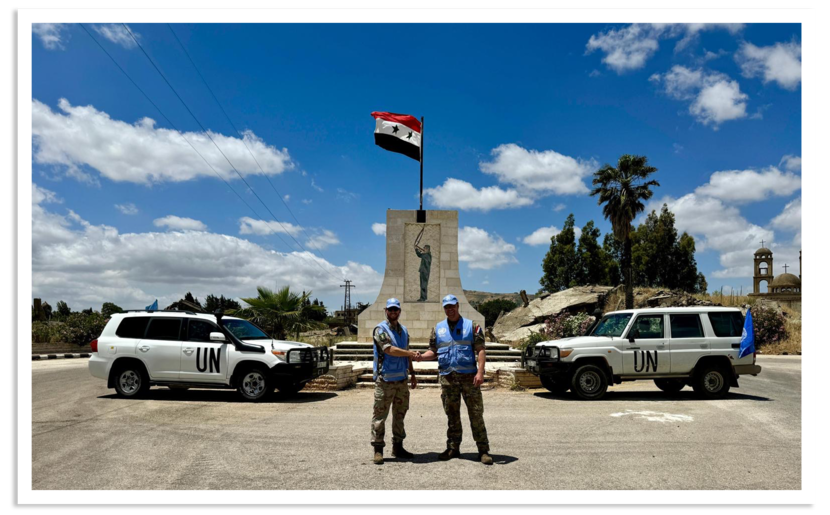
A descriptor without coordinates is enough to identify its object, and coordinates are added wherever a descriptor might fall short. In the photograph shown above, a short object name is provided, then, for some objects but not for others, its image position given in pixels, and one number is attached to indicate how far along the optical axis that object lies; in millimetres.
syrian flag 24281
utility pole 52819
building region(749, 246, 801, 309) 60344
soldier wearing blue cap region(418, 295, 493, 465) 6305
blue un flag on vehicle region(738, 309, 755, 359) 11547
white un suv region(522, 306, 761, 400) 11633
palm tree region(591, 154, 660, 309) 34562
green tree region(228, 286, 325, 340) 22359
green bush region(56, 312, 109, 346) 30094
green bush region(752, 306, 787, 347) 30484
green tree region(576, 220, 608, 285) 52062
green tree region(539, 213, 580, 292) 52625
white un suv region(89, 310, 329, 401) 11508
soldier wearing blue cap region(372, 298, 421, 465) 6434
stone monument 22531
